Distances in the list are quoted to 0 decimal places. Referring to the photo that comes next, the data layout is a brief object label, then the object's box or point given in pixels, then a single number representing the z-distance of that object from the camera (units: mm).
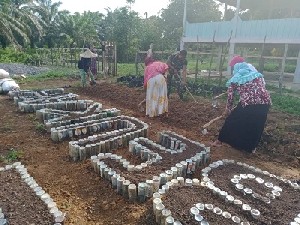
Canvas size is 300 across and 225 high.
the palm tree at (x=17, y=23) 18766
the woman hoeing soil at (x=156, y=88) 7121
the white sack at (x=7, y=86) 9812
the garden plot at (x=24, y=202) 3113
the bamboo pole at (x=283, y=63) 10334
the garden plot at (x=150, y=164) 3844
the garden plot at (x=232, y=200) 3178
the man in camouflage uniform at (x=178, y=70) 8672
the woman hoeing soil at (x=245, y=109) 5027
